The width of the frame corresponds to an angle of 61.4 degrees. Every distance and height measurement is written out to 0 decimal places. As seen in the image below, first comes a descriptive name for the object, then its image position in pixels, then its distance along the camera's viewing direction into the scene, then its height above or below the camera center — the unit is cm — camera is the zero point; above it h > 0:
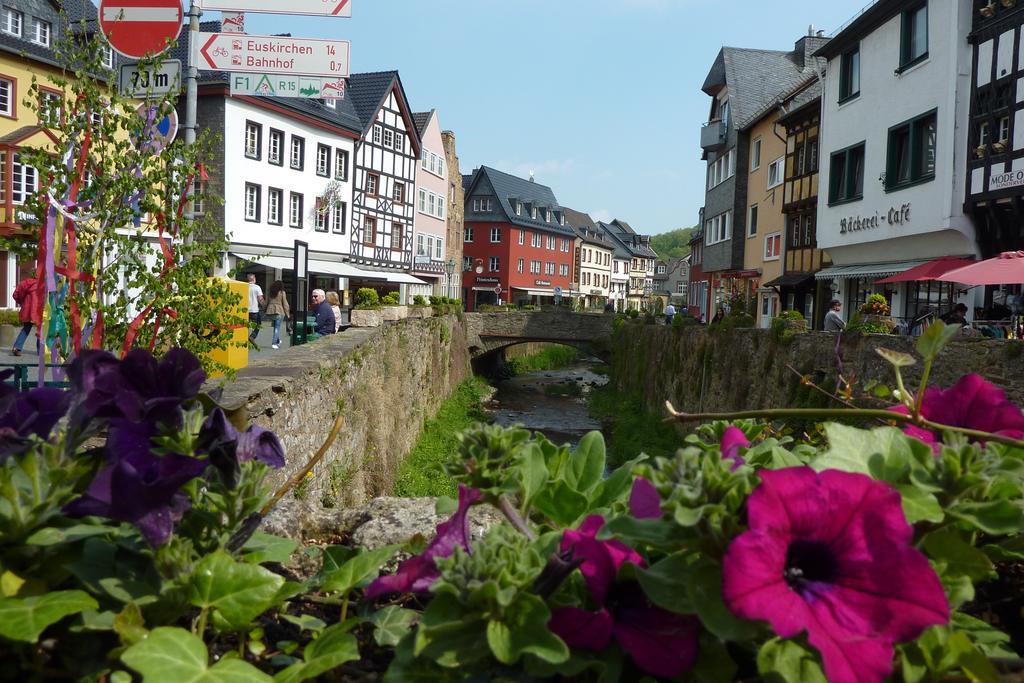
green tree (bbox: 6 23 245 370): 496 +37
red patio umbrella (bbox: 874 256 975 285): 1568 +89
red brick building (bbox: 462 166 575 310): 6981 +488
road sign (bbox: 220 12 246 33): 796 +272
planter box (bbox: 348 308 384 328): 1565 -39
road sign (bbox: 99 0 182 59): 584 +183
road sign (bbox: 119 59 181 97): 548 +143
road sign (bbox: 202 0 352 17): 699 +238
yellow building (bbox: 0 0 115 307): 2630 +596
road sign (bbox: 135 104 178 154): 546 +113
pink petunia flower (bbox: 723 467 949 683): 69 -22
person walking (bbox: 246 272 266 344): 1708 -13
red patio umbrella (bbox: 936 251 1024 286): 1155 +65
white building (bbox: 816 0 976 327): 1817 +399
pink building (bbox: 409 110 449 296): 4888 +557
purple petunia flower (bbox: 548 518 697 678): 81 -31
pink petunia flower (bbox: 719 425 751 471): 98 -16
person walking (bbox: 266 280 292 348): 1827 -25
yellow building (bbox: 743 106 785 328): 3061 +380
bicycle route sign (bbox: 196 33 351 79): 755 +211
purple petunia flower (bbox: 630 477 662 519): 83 -19
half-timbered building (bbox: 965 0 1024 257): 1653 +379
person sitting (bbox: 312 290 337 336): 1598 -40
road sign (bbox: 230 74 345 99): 761 +186
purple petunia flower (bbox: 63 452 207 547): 87 -21
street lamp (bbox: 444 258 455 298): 5766 +191
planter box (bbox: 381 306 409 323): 1773 -33
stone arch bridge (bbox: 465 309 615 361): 3747 -115
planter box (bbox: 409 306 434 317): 2277 -34
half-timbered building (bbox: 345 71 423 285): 4078 +606
